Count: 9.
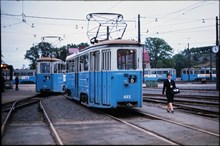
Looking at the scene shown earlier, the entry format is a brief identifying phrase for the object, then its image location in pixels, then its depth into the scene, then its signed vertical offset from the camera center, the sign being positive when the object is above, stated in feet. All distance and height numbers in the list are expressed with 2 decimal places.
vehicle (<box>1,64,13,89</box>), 138.92 -0.54
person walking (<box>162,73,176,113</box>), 47.34 -1.78
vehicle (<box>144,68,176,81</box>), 225.76 +1.31
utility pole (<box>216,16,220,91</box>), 80.78 +7.75
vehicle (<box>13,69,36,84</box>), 224.74 +0.46
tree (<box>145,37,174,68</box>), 327.47 +25.35
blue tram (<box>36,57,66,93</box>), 91.45 +0.41
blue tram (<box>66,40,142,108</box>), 44.27 +0.16
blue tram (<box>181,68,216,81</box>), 231.50 +0.52
